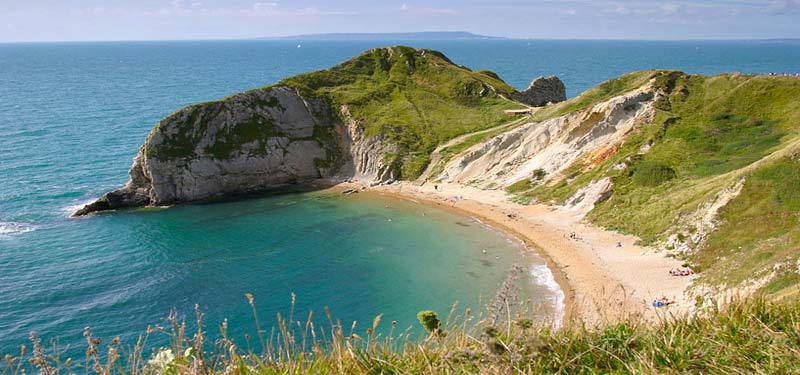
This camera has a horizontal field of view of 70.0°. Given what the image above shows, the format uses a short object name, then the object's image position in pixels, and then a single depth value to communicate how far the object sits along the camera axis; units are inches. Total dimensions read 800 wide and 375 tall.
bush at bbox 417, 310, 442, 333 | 687.1
